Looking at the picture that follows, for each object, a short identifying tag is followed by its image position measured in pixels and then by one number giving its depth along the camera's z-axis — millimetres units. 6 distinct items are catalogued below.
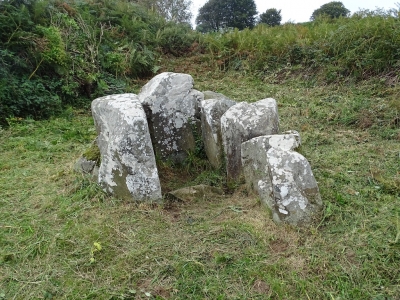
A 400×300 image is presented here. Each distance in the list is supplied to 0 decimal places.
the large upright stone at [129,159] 3754
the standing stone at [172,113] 4609
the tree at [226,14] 21031
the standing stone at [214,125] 4402
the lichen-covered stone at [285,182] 3209
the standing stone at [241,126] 4055
